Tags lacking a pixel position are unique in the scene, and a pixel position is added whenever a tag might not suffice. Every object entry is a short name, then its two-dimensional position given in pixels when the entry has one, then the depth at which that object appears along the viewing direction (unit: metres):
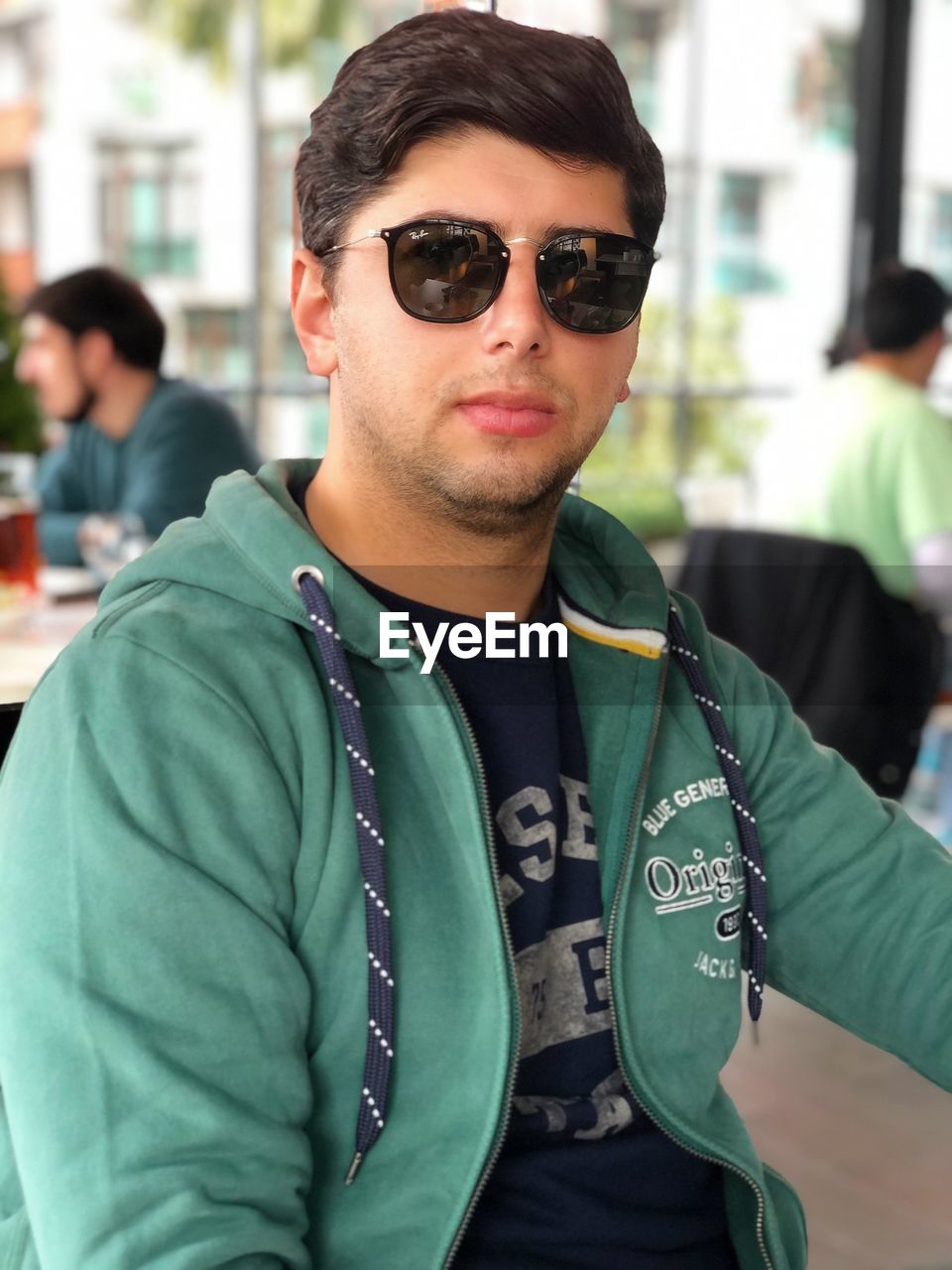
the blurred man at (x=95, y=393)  3.12
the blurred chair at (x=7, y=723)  1.06
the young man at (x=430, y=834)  0.82
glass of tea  2.43
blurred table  1.86
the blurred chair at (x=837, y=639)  3.08
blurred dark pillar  7.10
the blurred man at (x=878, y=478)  3.29
